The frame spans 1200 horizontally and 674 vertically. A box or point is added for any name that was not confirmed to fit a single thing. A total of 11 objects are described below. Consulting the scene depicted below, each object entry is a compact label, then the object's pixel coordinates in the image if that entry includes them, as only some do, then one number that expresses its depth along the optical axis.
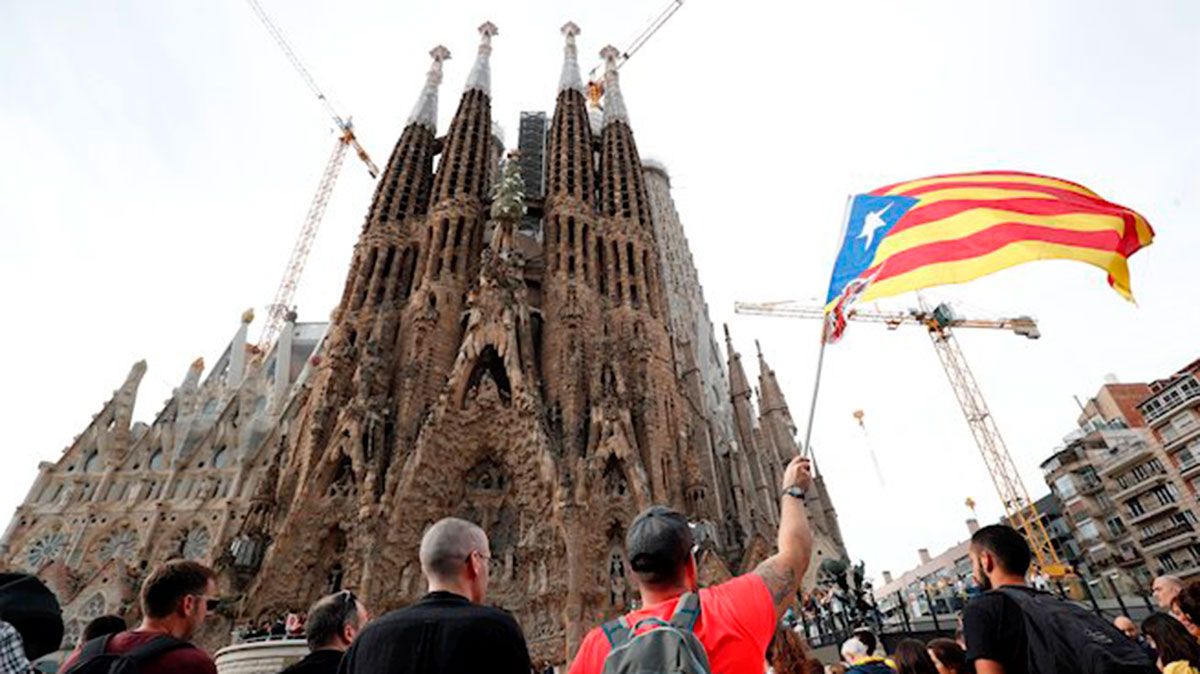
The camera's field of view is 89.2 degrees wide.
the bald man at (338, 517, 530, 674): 2.05
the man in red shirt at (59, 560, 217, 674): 2.47
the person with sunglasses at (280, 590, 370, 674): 2.76
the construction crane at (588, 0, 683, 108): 60.19
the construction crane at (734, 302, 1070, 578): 48.24
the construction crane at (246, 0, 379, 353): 55.06
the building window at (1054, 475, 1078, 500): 46.16
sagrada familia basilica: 19.02
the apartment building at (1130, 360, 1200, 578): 35.22
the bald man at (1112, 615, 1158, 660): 5.55
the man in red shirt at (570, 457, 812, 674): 2.01
